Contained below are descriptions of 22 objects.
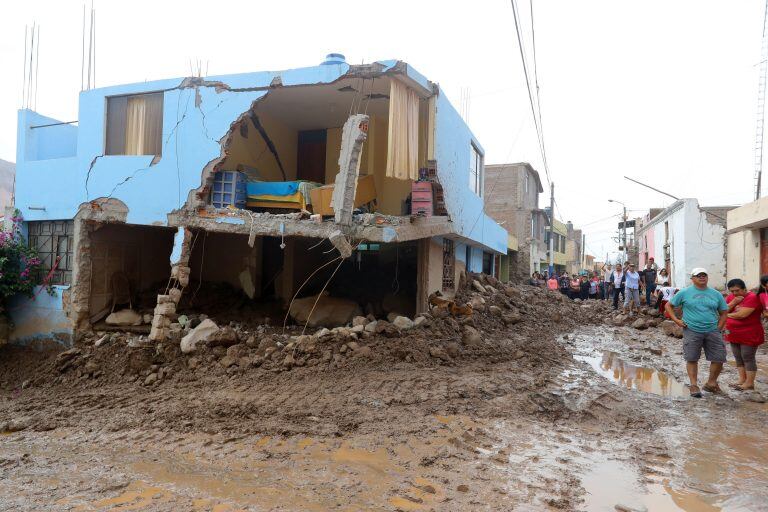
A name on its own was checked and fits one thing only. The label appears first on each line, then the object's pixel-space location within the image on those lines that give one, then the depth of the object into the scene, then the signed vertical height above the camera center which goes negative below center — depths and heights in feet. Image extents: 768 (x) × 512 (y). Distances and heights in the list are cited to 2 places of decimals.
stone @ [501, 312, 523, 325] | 38.24 -3.64
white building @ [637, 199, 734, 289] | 64.28 +4.89
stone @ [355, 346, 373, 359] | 26.00 -4.51
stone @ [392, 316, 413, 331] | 30.07 -3.36
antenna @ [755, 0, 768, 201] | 56.84 +11.66
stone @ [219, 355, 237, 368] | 26.32 -5.18
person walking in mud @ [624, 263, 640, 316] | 47.01 -1.34
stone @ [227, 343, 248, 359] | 26.68 -4.74
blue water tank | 29.81 +12.77
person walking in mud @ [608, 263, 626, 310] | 48.78 -0.85
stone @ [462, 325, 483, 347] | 29.86 -4.12
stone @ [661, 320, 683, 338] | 37.40 -4.17
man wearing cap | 20.56 -1.93
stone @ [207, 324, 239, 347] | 27.76 -4.21
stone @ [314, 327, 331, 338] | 27.42 -3.72
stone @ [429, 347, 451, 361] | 26.86 -4.61
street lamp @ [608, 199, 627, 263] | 119.85 +12.42
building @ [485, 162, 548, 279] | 100.07 +14.13
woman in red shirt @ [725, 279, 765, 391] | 20.63 -2.15
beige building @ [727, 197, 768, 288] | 45.09 +4.07
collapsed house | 29.55 +4.77
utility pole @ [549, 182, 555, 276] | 93.24 +13.59
